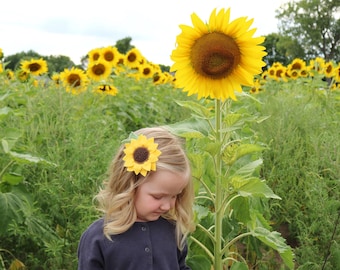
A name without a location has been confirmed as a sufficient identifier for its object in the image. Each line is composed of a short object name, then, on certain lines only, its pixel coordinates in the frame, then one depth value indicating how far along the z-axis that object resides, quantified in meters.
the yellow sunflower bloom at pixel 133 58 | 7.31
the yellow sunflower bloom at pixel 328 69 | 7.67
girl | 1.99
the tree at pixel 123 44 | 30.95
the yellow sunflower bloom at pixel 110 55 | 6.78
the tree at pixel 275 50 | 41.28
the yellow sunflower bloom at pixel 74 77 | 5.71
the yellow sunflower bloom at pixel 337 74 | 7.09
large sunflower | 2.13
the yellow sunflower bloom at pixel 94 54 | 6.64
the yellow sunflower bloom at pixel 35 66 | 6.21
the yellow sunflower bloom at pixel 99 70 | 6.20
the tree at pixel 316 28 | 37.78
